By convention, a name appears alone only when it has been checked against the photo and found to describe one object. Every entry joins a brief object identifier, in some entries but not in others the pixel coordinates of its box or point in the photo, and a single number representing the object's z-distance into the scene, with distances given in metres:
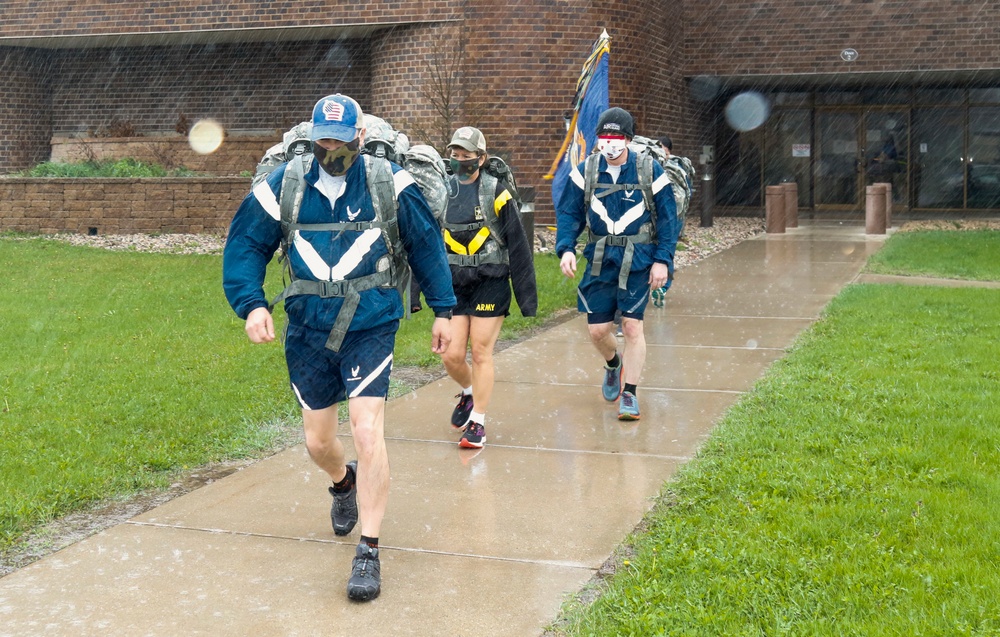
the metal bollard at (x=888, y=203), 22.19
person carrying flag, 6.88
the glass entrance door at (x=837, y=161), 27.77
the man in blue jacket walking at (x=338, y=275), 4.41
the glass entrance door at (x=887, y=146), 27.44
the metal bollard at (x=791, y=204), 22.77
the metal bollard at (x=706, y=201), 23.70
